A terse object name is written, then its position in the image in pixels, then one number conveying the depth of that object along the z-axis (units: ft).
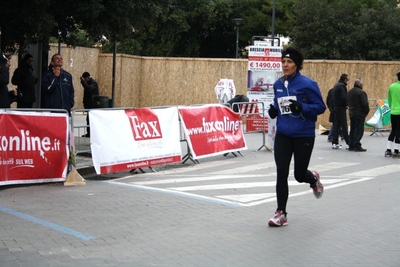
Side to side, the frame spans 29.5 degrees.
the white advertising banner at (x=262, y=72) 62.18
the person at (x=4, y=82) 39.70
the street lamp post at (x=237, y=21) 127.75
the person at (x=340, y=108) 60.95
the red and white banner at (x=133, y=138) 40.52
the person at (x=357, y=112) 59.16
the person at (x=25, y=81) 46.26
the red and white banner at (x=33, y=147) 35.94
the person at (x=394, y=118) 53.31
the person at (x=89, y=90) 62.18
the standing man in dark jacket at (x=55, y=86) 45.44
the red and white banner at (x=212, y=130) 48.52
